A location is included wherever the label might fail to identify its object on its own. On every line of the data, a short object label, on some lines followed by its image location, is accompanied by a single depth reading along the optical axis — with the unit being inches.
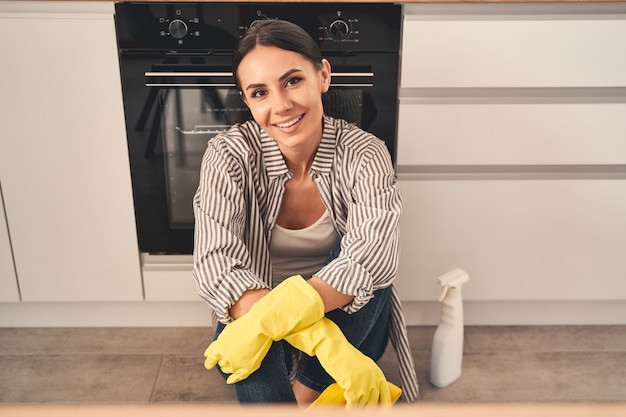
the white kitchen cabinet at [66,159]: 61.1
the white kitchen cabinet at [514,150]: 62.0
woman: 46.3
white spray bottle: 64.6
